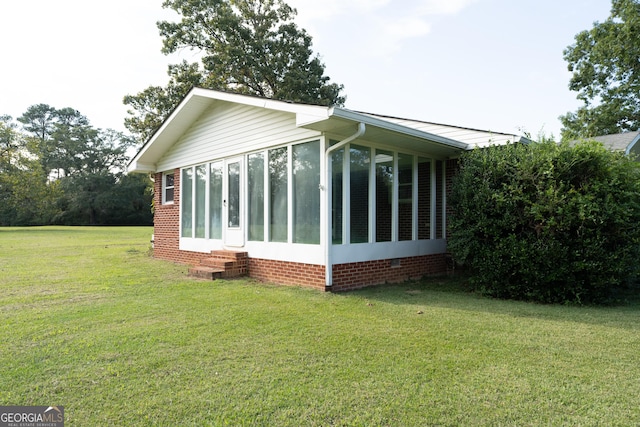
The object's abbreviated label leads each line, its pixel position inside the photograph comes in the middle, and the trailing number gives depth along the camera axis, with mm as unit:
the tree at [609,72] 18500
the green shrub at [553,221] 5309
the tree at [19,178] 30266
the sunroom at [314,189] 6238
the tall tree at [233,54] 18734
